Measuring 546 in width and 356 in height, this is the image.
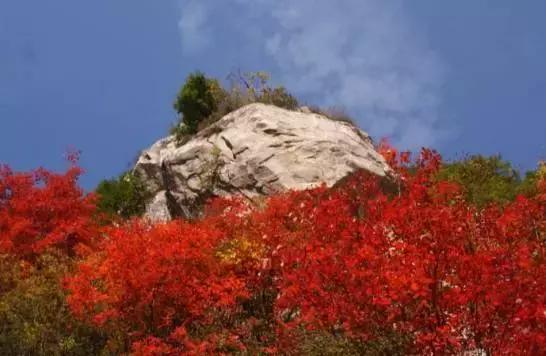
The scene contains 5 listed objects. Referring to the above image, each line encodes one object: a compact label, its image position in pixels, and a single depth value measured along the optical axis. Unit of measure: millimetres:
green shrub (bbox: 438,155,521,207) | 31625
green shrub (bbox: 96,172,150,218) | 37719
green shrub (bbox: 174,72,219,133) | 38094
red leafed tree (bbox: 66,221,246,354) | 19656
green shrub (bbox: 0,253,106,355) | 20594
